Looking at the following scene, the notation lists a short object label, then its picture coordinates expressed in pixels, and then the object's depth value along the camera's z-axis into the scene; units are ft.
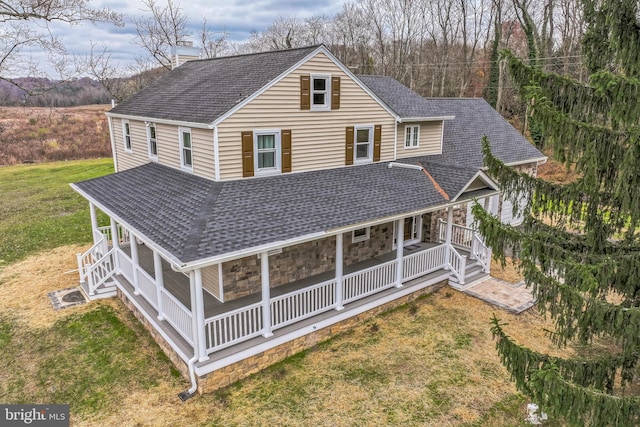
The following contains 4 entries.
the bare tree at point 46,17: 62.44
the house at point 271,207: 31.14
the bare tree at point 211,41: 133.49
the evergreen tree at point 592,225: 18.38
